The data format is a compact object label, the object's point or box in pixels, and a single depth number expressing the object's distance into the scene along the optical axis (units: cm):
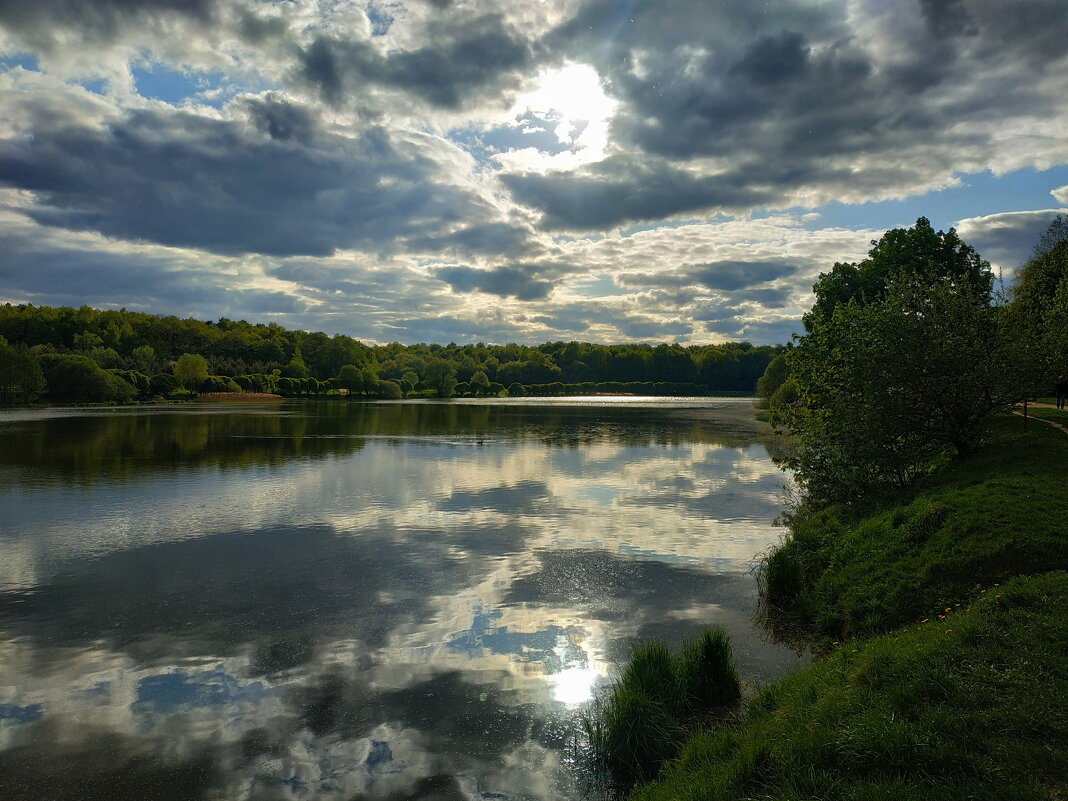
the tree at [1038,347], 1858
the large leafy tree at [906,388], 1897
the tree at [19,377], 11056
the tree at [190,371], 15200
